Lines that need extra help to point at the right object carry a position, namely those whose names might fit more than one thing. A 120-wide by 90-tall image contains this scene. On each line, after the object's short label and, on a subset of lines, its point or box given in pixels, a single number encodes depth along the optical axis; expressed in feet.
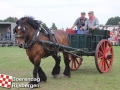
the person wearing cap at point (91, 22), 29.53
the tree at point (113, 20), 264.03
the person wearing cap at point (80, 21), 30.70
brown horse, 21.97
